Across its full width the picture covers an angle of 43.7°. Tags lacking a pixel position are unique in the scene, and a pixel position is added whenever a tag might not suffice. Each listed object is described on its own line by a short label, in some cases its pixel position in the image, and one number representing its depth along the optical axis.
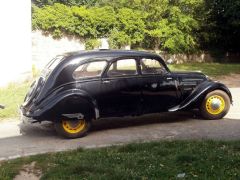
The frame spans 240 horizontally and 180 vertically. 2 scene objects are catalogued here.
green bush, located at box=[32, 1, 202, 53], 14.44
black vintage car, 5.76
